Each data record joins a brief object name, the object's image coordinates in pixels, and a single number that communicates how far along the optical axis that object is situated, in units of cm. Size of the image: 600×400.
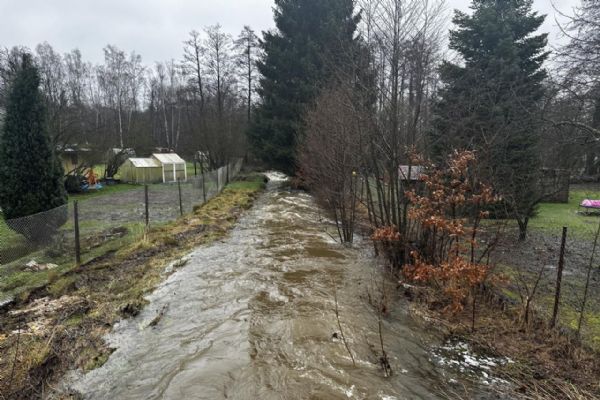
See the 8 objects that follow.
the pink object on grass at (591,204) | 1395
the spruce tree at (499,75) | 657
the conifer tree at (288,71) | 2137
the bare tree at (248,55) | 3294
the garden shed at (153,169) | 2606
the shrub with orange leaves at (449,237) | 489
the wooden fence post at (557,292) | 462
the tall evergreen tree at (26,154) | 1008
